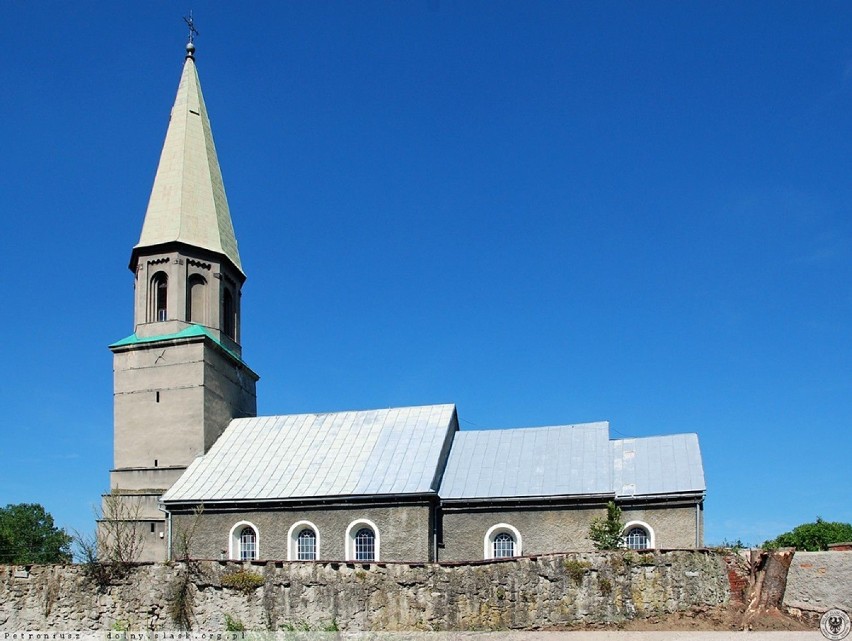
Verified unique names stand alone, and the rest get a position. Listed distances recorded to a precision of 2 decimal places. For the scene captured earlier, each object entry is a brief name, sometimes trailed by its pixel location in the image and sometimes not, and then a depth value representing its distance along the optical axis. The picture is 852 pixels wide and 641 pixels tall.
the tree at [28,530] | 61.55
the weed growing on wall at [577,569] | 16.03
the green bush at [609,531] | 23.06
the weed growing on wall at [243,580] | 17.41
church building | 25.20
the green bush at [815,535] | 51.41
